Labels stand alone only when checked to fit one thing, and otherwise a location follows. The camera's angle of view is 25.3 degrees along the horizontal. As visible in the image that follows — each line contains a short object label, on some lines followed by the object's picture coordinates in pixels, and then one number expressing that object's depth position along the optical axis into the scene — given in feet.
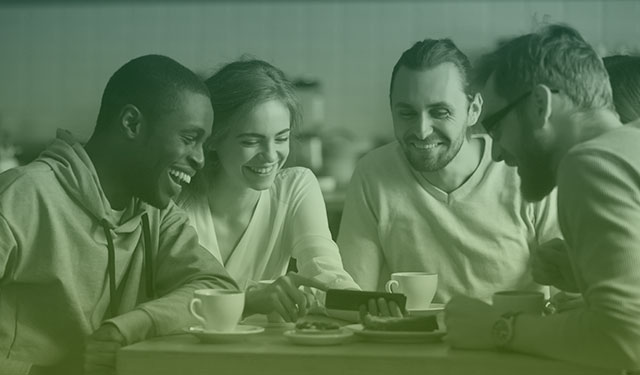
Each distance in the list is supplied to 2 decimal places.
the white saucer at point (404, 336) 7.87
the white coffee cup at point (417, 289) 8.85
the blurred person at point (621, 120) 8.67
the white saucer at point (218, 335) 7.91
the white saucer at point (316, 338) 7.80
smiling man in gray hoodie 9.04
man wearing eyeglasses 7.44
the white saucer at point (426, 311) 8.67
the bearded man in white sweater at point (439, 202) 9.71
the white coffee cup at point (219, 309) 7.99
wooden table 7.49
